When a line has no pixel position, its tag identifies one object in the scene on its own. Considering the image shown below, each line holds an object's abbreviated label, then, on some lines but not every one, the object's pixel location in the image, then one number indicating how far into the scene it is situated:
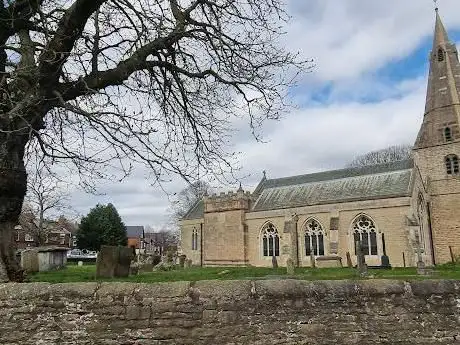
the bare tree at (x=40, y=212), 37.01
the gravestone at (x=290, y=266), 22.37
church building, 31.91
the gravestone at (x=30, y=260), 19.44
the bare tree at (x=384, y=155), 60.00
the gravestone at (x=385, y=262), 26.62
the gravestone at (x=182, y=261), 34.11
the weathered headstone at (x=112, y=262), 13.61
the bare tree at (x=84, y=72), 7.56
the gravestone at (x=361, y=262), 19.91
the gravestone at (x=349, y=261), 31.44
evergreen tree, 56.53
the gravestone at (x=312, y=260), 31.59
